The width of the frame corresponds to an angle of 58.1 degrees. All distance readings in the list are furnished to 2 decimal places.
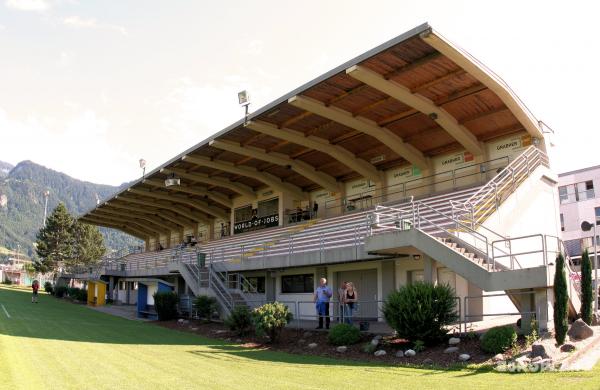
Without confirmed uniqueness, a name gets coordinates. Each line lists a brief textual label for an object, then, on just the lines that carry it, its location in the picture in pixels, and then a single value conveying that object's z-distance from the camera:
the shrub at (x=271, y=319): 16.75
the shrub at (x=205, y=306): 23.27
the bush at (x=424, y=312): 13.55
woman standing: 17.06
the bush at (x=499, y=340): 11.98
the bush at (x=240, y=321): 18.89
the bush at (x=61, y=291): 48.37
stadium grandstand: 16.81
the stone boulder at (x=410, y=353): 13.15
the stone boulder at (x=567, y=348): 11.50
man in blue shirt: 18.11
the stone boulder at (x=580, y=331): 12.64
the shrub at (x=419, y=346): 13.48
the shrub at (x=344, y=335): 15.59
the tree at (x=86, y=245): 84.44
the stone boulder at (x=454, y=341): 13.44
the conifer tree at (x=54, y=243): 82.25
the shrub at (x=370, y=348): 14.28
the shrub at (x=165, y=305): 25.70
